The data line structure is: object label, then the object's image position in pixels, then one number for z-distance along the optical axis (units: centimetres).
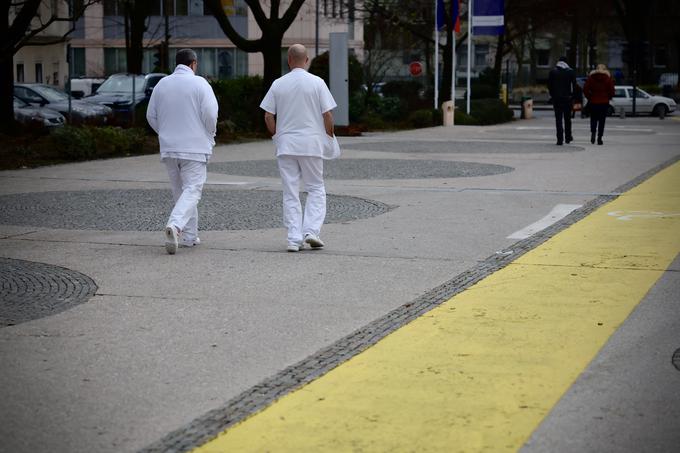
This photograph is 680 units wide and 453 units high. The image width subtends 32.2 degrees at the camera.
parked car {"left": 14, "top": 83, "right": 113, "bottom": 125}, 2803
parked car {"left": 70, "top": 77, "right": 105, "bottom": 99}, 4362
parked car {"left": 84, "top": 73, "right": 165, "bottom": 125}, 3152
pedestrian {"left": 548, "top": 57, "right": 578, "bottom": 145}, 2472
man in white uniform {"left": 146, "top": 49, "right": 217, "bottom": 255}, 1019
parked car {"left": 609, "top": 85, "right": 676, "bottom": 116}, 5006
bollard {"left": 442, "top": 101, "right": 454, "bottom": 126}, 3791
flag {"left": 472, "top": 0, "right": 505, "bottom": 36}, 3953
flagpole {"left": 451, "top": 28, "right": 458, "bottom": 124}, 3925
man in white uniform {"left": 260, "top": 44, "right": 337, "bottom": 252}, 996
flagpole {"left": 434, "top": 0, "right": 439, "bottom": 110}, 3761
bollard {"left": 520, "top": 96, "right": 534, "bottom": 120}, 4812
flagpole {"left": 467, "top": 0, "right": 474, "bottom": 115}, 3966
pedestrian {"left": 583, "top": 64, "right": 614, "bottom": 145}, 2492
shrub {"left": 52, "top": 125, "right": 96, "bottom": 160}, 2098
